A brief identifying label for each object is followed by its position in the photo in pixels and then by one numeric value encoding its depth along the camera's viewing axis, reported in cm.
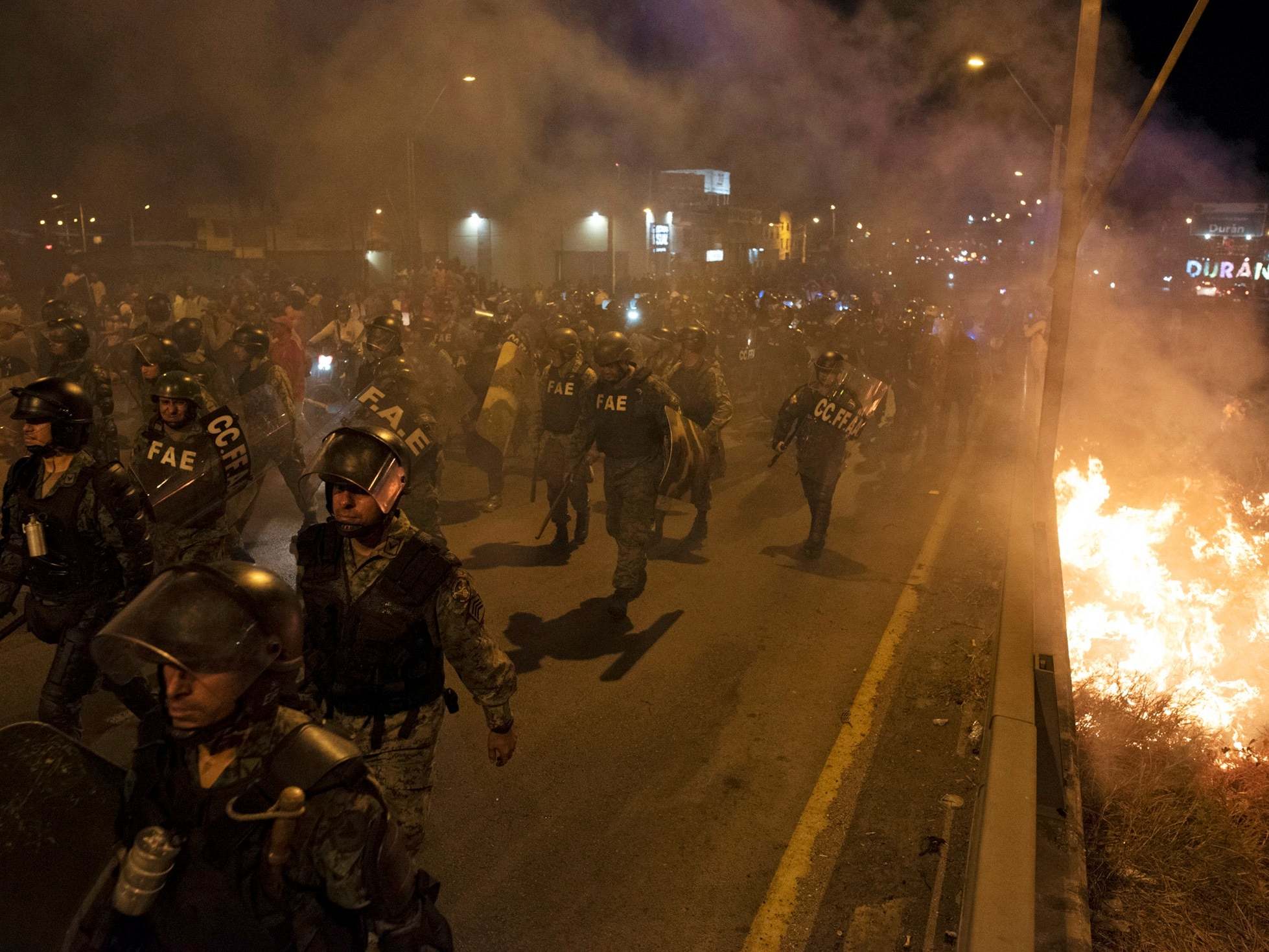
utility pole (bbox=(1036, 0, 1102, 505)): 830
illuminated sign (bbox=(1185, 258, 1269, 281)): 4678
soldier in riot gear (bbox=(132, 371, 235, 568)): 457
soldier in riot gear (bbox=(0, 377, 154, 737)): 371
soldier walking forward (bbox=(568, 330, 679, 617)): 608
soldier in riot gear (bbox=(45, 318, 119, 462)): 639
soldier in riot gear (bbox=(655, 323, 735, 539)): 755
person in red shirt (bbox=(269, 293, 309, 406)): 1102
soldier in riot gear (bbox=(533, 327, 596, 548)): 733
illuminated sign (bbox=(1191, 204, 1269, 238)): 5916
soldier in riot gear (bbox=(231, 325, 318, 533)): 695
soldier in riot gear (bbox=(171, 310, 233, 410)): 675
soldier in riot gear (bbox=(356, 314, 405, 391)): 678
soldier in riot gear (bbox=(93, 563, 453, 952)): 174
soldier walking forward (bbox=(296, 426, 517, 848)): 269
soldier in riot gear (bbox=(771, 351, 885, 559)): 754
